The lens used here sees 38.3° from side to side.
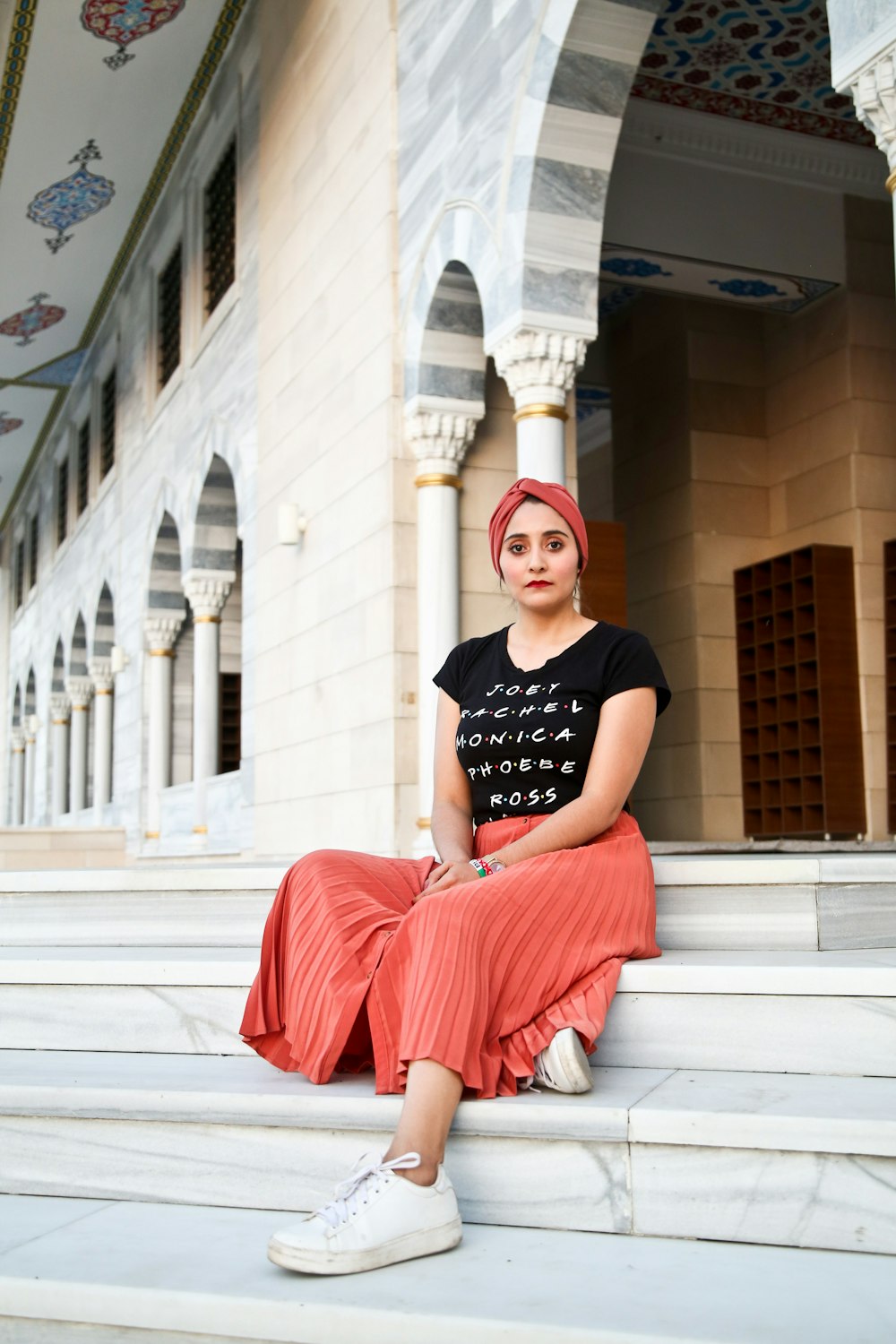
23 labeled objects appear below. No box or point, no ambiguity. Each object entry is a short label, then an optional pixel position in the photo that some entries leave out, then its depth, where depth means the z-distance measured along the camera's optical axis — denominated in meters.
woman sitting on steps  1.65
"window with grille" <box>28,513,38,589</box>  18.59
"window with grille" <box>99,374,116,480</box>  13.58
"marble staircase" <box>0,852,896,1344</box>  1.42
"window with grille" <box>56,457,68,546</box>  16.33
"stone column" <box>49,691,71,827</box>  16.53
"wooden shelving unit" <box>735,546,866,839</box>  6.89
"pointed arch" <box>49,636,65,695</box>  16.27
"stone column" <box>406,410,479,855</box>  5.32
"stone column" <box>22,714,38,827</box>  18.70
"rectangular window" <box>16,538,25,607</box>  19.84
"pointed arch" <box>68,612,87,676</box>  14.94
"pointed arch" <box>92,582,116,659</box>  13.69
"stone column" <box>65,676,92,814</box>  15.21
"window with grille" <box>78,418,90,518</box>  15.03
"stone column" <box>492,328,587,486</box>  4.73
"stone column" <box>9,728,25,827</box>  20.11
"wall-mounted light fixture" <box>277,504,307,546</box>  6.80
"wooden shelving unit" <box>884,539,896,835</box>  6.84
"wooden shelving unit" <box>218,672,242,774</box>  12.98
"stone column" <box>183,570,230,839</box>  9.34
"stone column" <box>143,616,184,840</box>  10.88
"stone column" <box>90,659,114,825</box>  13.23
